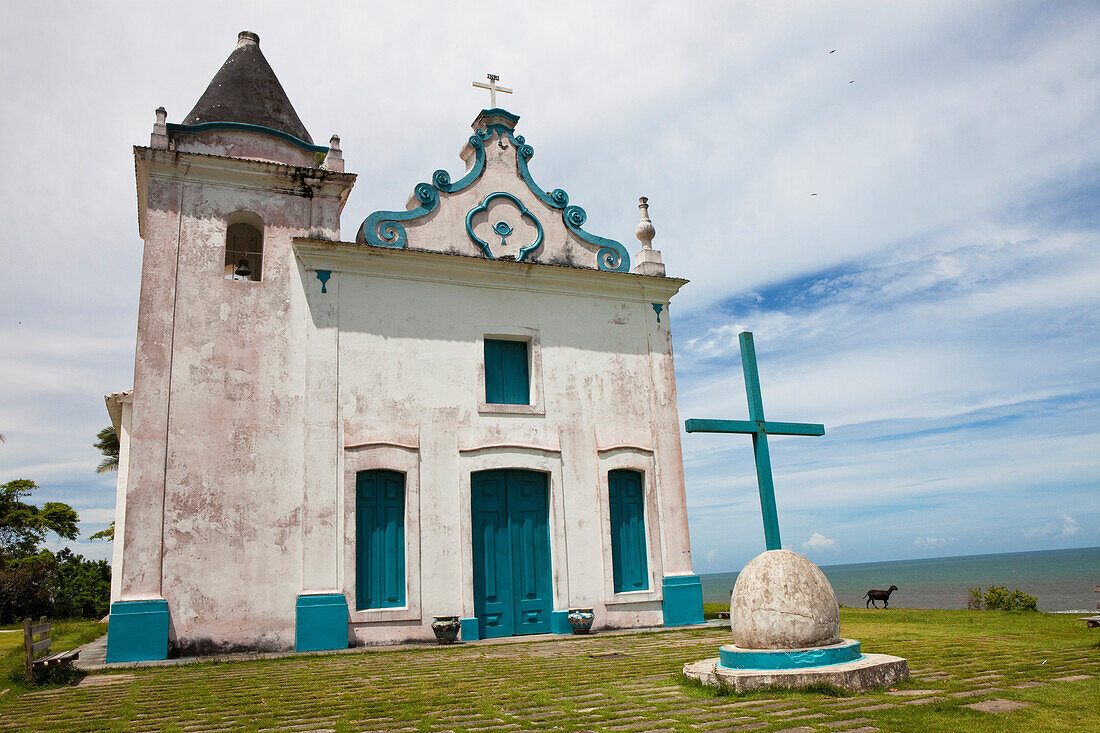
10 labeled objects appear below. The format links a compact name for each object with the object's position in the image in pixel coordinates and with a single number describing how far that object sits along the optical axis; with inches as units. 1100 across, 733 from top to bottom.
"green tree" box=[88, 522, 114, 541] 1094.9
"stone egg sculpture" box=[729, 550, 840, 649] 242.5
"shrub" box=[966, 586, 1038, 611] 591.2
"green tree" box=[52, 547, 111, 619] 879.1
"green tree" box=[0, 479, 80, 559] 1079.6
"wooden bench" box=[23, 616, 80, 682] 308.7
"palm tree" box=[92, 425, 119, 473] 1086.4
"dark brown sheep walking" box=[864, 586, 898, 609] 862.5
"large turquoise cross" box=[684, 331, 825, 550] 371.2
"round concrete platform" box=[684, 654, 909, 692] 230.2
